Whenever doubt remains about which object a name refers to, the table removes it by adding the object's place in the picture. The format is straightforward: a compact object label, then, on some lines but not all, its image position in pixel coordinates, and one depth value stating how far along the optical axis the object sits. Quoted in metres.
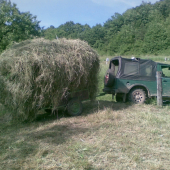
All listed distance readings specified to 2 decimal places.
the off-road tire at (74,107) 6.37
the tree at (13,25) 13.47
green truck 8.37
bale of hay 5.14
